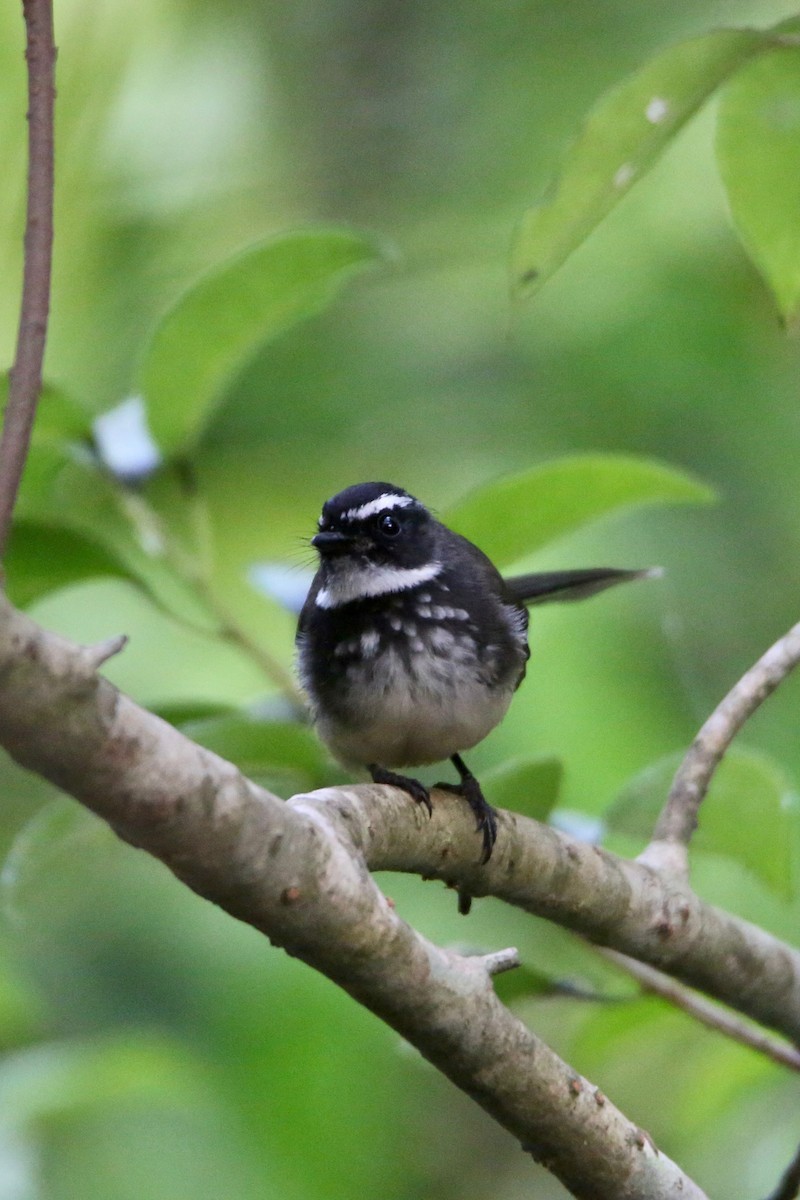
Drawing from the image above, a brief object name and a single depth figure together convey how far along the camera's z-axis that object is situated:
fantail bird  6.41
